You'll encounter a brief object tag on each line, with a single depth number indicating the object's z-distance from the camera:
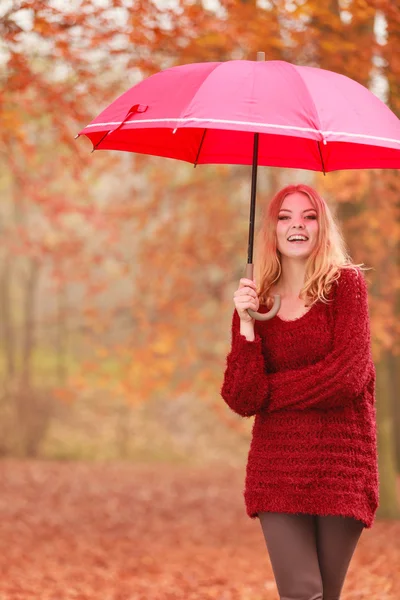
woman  7.02
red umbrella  6.91
